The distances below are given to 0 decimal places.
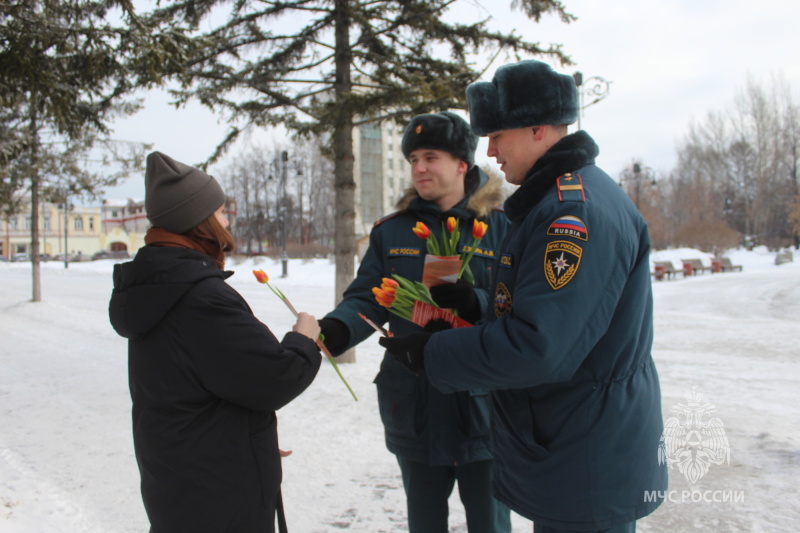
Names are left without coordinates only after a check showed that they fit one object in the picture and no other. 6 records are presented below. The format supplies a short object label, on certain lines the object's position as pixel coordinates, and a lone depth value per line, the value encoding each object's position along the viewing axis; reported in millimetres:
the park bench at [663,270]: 23062
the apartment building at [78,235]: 74750
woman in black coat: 1717
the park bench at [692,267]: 24422
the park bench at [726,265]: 27266
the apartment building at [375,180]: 61625
